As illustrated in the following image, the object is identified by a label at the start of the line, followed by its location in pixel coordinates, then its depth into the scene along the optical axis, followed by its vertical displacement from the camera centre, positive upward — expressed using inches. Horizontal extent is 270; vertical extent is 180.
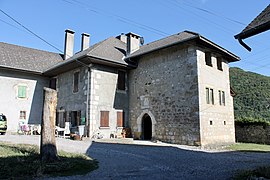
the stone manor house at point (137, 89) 533.6 +79.7
